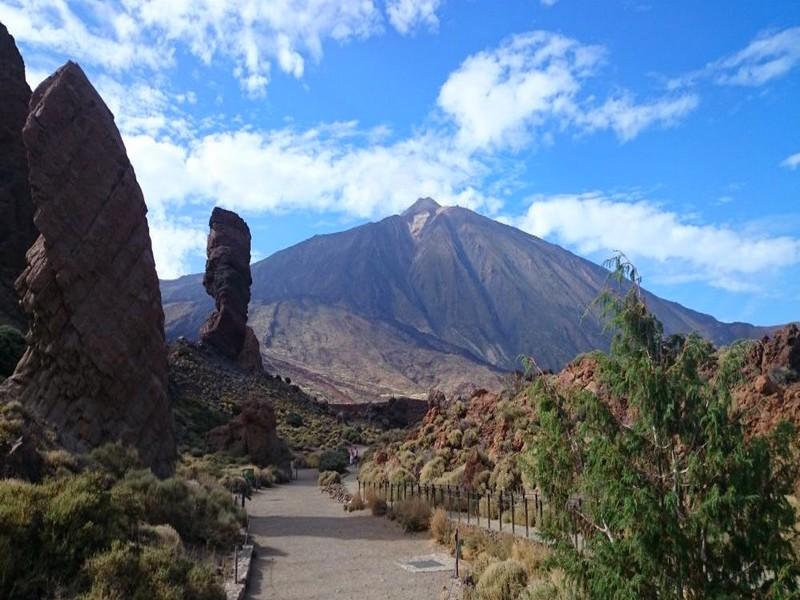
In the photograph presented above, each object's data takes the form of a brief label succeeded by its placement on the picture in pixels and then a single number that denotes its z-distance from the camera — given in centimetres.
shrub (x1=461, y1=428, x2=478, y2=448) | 2758
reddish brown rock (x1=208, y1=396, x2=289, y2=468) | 3709
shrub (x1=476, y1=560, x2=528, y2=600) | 987
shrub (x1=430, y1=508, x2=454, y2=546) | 1597
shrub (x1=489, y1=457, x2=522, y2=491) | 1977
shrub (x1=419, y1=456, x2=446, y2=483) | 2550
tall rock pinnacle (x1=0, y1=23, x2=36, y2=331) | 3866
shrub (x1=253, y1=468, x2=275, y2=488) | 3209
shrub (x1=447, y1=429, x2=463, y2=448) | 2849
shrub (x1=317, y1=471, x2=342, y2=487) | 3199
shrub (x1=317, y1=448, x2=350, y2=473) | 3947
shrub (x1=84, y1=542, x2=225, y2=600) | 794
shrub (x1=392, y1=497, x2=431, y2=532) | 1842
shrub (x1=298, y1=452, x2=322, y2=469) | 4491
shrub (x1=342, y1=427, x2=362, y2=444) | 5674
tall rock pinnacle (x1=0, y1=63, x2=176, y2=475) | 1783
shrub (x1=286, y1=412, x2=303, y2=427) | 5805
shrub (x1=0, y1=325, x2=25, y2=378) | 2659
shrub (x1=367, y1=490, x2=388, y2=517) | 2180
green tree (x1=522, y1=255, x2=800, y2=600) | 532
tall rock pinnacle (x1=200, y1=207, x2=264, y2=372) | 6831
